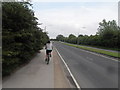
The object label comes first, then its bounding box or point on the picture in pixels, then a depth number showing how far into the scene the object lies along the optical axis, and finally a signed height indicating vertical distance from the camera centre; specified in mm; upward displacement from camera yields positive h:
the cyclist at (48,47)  11044 -492
